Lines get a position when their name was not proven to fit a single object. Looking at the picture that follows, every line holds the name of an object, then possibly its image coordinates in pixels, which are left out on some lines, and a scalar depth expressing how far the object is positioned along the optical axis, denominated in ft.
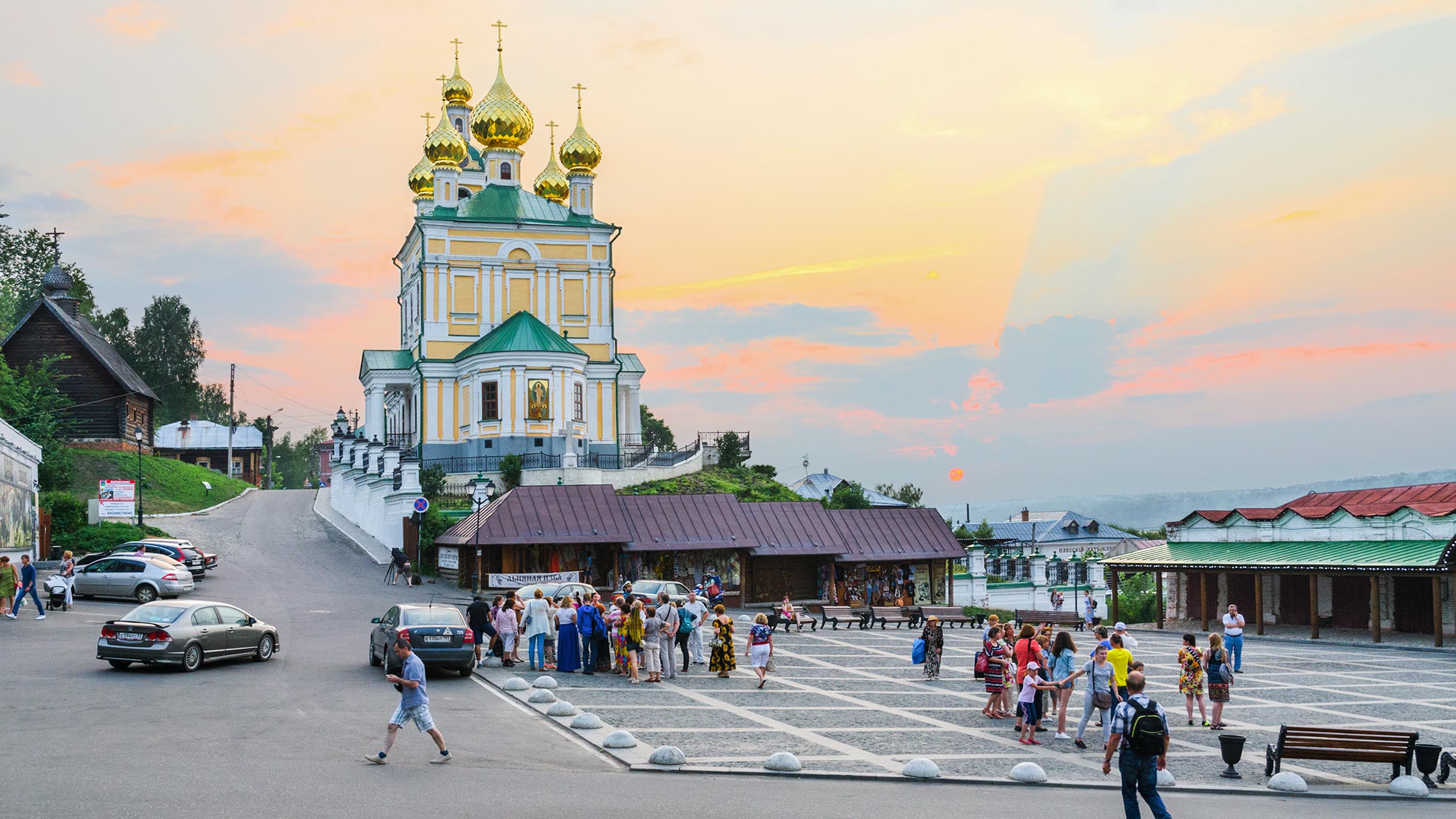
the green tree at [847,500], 191.83
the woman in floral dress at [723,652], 78.38
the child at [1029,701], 56.65
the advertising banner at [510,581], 126.41
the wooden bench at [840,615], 117.29
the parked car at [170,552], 124.26
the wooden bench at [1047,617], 138.10
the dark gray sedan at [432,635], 71.56
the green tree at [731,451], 203.00
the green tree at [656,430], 405.39
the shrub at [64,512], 146.72
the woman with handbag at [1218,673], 60.95
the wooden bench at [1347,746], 49.47
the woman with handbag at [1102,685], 55.36
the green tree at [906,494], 334.03
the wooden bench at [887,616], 119.44
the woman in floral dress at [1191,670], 62.03
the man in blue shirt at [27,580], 96.73
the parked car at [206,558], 128.57
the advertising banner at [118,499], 150.92
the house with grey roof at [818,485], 333.21
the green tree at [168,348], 339.98
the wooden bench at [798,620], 108.26
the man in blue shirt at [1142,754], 39.14
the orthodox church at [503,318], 191.52
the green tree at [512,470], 168.96
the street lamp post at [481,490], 135.64
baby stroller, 100.32
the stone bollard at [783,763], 48.08
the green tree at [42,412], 181.88
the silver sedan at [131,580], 109.70
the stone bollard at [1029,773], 48.08
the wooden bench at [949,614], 122.93
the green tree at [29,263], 294.87
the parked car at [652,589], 109.19
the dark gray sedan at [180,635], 69.72
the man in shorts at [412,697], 47.19
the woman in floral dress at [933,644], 76.84
